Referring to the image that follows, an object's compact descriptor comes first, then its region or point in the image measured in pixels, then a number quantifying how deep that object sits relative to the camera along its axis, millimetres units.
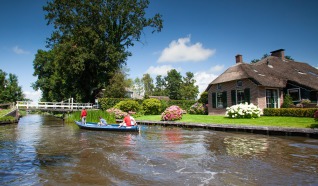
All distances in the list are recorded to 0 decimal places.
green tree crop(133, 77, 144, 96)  84194
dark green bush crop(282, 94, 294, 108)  21506
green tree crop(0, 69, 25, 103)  58394
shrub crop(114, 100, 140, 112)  28556
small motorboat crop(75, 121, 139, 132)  15961
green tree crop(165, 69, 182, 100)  82812
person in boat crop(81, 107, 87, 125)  20638
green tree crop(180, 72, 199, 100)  68812
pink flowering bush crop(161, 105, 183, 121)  21606
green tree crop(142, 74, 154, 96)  88038
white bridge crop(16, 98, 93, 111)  32156
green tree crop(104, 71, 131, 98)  37656
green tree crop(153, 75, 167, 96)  87050
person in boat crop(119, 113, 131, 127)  16156
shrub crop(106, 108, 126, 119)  26000
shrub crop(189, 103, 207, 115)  28386
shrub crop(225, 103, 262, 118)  19053
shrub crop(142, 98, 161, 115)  30312
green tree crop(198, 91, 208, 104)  29888
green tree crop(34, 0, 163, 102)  31312
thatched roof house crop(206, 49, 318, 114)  21984
